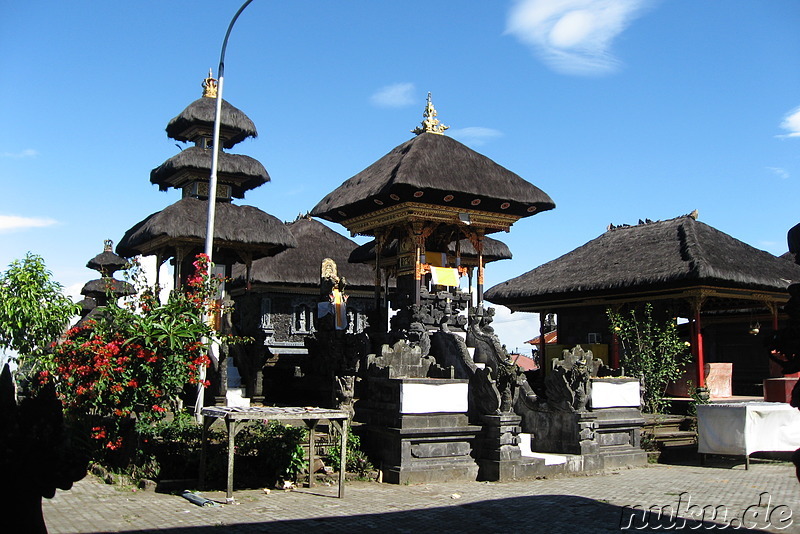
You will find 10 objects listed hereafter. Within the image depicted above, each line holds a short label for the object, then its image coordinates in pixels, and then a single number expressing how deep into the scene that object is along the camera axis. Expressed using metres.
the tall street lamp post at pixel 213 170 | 15.33
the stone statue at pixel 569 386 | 15.22
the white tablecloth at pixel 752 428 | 15.34
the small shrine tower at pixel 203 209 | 19.95
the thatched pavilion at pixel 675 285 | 22.12
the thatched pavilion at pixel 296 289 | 28.08
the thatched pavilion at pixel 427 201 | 20.16
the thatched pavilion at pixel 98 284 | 31.62
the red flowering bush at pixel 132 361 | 11.91
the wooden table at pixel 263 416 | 10.41
